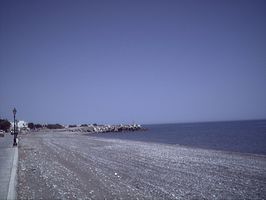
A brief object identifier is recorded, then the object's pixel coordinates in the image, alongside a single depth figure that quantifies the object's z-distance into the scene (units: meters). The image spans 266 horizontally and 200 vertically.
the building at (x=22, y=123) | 136.25
